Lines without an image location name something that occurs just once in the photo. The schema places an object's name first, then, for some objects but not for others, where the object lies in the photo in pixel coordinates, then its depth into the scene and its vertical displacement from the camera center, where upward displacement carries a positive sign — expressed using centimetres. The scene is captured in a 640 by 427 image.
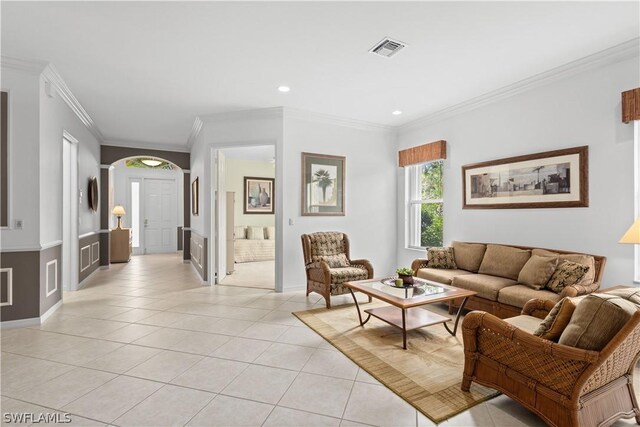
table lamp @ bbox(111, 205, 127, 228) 818 +6
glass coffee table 290 -81
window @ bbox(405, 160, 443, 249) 526 +13
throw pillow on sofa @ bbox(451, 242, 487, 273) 414 -59
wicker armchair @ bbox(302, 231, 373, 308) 414 -74
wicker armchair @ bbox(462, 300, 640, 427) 162 -92
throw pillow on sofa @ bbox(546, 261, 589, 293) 296 -61
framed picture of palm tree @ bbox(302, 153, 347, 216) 513 +48
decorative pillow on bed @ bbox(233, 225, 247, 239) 850 -53
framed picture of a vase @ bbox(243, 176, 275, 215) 900 +52
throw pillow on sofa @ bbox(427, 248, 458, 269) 432 -65
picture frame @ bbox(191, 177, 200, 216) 625 +35
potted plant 329 -68
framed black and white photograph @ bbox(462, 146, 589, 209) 340 +37
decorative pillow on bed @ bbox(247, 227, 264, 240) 855 -55
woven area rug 209 -125
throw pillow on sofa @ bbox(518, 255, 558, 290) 316 -62
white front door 977 -6
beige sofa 304 -76
